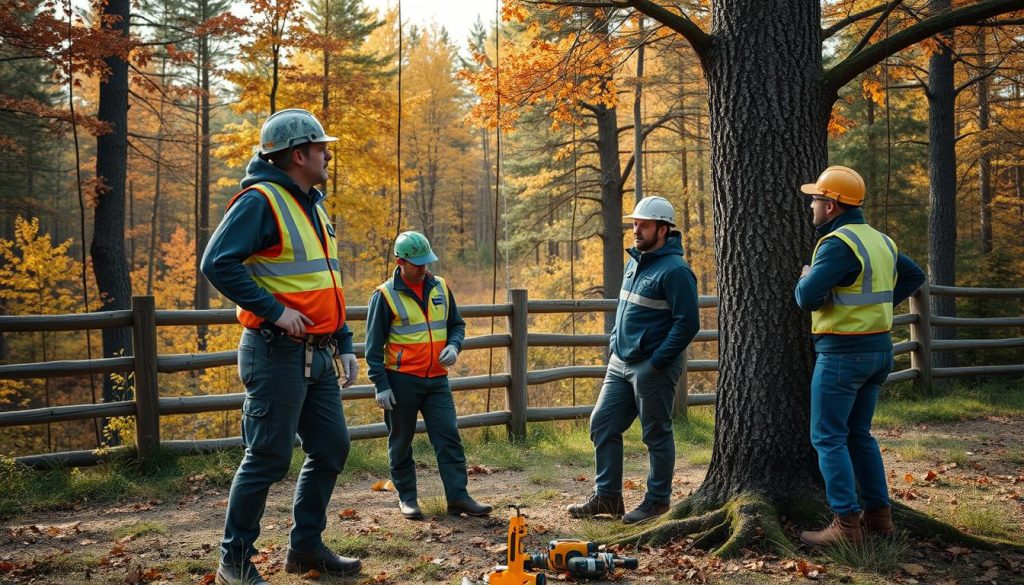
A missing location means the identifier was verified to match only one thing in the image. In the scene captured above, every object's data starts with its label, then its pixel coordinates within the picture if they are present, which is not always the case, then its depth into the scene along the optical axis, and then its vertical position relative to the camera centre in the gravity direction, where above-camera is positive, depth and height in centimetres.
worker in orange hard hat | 386 -22
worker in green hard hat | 525 -49
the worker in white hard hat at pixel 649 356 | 473 -37
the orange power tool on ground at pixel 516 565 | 334 -115
